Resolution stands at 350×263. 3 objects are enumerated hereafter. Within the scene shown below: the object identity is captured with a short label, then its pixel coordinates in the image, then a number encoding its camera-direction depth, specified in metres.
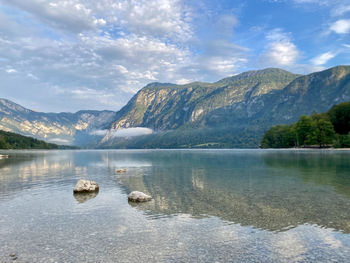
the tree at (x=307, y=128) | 192.62
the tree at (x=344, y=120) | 193.38
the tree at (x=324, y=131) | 183.50
